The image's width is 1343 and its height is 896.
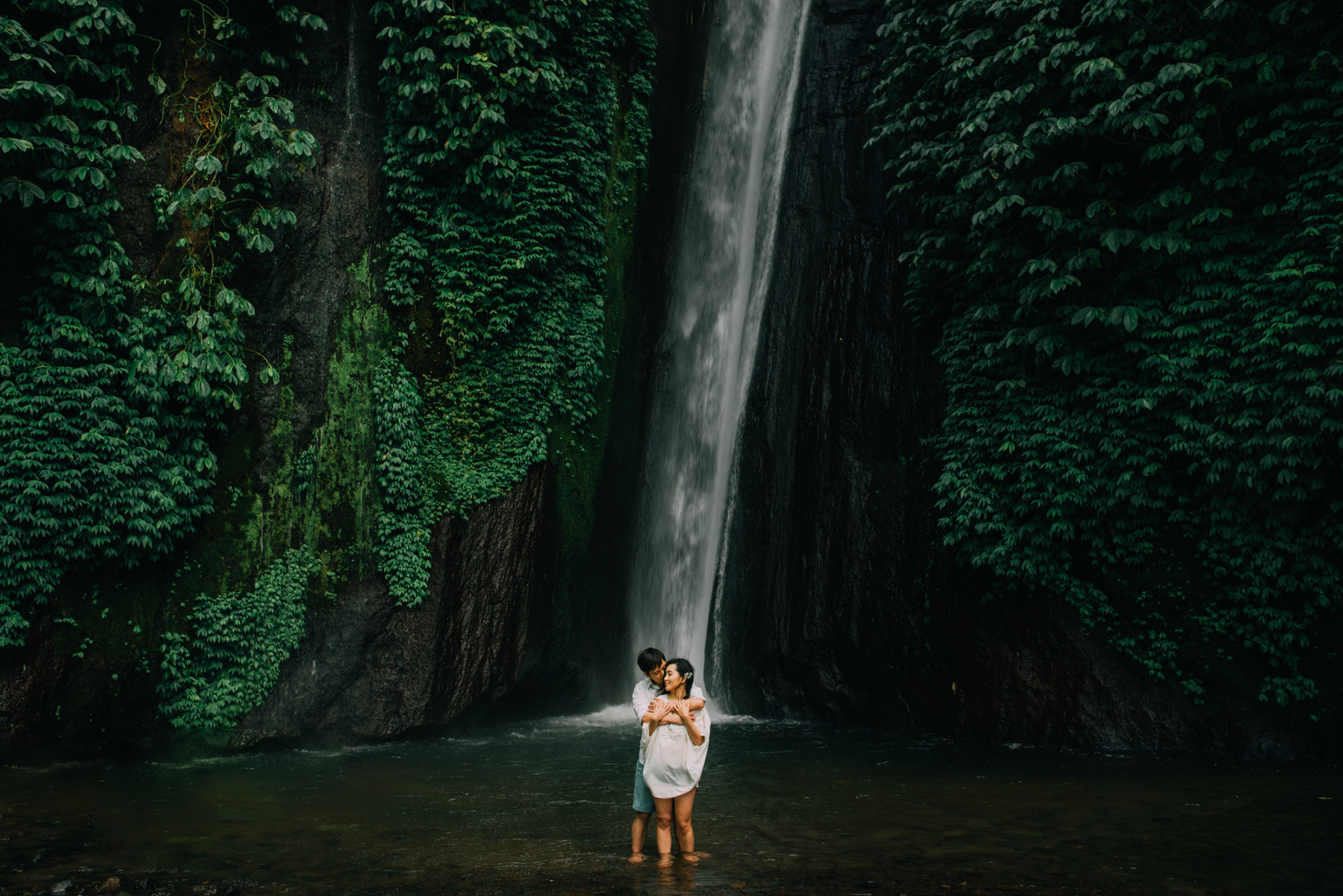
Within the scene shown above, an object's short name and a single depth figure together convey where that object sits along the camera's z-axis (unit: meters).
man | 5.22
